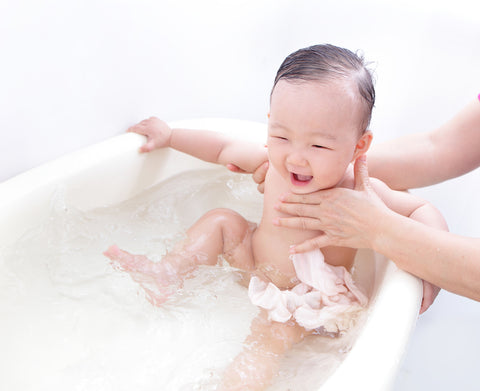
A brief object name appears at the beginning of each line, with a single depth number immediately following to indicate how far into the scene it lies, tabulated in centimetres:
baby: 101
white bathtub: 85
